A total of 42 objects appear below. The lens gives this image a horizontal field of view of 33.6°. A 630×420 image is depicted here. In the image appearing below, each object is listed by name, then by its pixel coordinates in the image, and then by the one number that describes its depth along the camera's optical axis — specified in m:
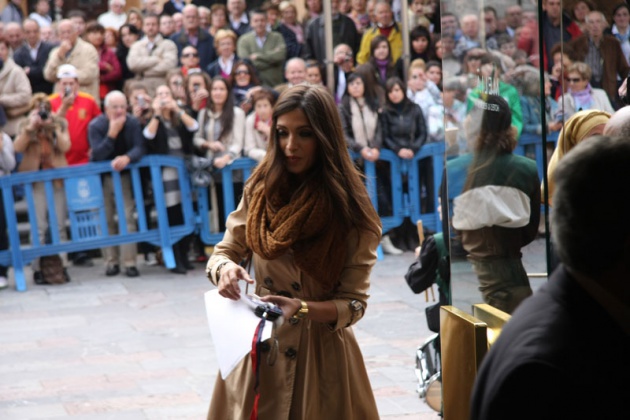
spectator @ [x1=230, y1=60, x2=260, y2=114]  11.84
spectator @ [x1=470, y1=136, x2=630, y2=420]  1.80
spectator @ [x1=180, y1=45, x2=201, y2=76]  12.52
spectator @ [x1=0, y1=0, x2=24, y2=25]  14.01
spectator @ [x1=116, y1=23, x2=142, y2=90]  13.09
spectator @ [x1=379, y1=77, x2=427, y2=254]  11.60
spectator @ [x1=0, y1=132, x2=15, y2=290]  10.28
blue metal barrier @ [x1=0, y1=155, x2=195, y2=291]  10.47
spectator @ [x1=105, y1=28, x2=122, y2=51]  13.37
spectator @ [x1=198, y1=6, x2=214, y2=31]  13.82
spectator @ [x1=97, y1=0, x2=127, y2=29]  14.37
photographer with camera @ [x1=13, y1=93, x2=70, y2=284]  10.56
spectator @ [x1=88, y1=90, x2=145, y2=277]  10.70
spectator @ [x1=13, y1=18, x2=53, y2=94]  12.52
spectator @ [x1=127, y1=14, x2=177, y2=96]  12.73
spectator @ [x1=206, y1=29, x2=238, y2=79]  12.62
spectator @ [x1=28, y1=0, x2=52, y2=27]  14.11
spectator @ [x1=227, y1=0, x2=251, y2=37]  13.83
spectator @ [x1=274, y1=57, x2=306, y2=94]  12.04
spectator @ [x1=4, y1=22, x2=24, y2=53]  12.66
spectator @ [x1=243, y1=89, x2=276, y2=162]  11.09
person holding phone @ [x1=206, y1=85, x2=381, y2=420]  3.53
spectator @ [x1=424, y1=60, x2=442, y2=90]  12.48
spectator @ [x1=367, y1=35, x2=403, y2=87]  12.94
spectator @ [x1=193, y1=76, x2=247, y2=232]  11.01
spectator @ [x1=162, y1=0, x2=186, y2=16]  14.23
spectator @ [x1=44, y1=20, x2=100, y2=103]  12.39
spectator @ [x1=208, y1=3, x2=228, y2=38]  13.73
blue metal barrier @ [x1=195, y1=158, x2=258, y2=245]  11.06
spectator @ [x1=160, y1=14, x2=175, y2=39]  13.29
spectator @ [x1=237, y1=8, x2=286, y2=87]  13.08
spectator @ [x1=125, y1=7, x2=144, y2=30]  13.83
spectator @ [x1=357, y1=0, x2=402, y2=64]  13.57
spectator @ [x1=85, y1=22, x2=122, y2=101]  12.96
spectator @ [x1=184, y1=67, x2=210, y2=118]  11.22
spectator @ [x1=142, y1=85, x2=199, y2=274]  10.87
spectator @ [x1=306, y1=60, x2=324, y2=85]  12.23
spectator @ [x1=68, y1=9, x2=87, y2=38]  13.27
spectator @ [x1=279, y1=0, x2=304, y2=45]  14.22
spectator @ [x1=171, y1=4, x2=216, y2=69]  13.29
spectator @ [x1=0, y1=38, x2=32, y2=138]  11.52
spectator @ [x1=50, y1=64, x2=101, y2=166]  10.94
